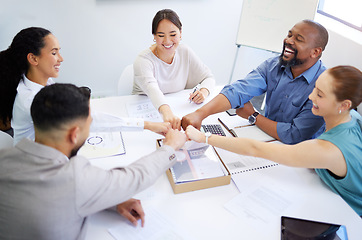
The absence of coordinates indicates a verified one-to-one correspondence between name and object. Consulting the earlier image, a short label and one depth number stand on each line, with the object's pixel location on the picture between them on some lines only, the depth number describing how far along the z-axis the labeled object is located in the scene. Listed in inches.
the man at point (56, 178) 34.4
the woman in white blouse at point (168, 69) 76.4
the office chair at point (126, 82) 91.3
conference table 44.0
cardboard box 49.4
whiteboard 106.9
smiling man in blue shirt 67.0
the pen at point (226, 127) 67.1
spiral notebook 57.1
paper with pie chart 57.6
